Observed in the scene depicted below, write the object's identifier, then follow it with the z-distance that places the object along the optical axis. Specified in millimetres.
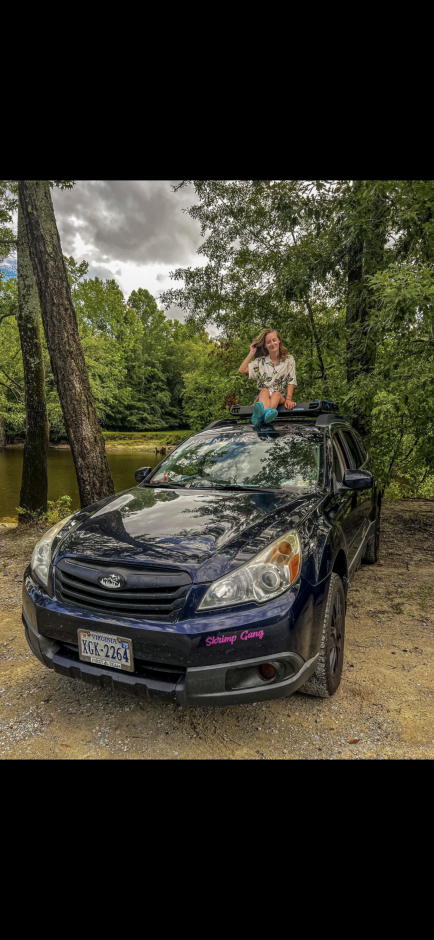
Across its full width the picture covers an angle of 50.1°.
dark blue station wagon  2094
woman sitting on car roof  5145
